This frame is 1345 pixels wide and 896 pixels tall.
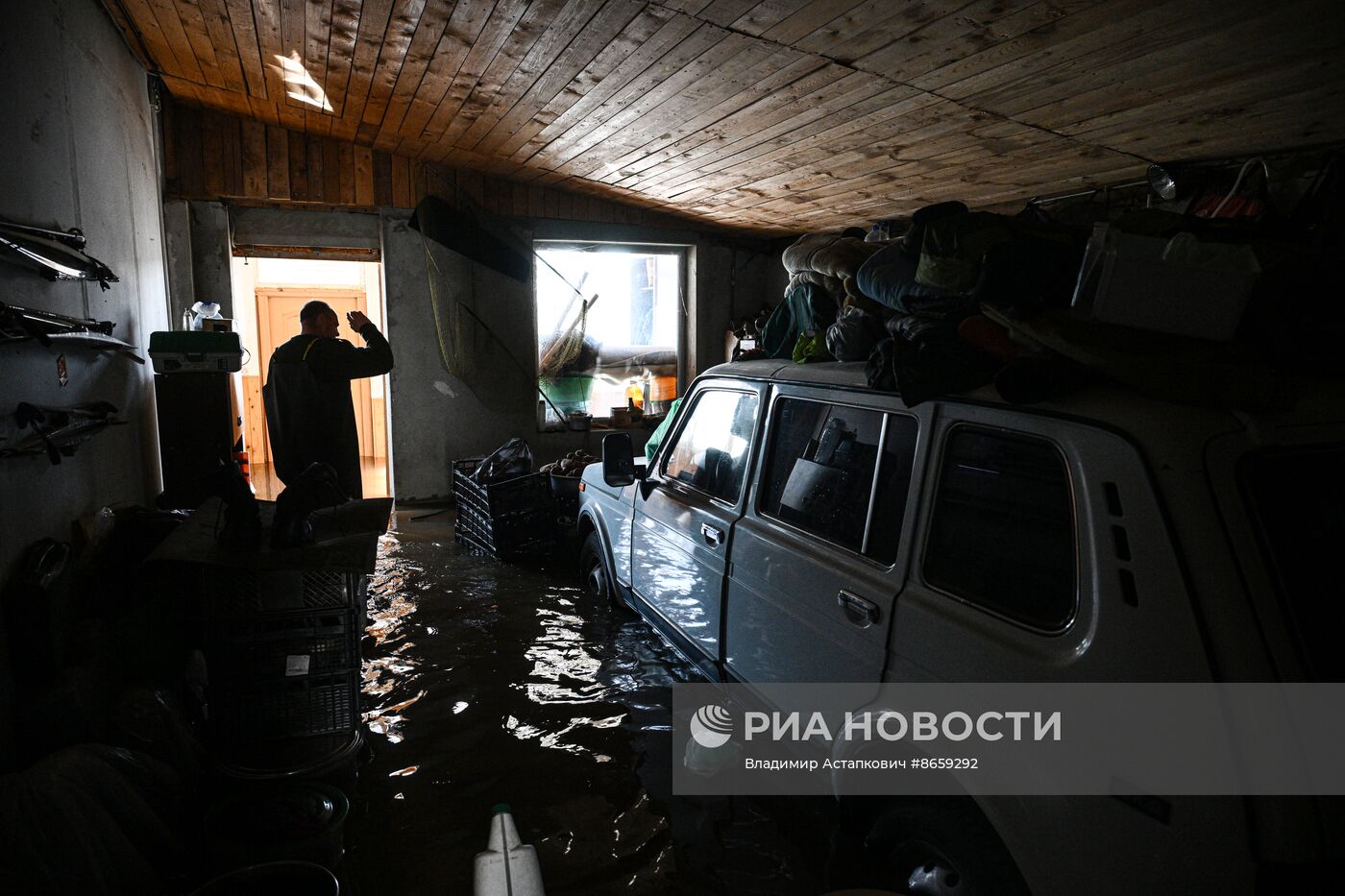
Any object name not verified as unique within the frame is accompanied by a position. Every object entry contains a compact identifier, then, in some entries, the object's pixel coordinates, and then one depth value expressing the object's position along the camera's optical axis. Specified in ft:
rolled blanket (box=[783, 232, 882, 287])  9.64
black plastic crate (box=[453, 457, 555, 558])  19.71
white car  4.27
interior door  34.37
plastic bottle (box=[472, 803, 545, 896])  6.54
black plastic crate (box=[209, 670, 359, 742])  8.80
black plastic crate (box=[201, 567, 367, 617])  8.81
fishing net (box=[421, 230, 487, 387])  26.24
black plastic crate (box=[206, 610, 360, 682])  8.77
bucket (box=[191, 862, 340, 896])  6.22
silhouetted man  16.98
